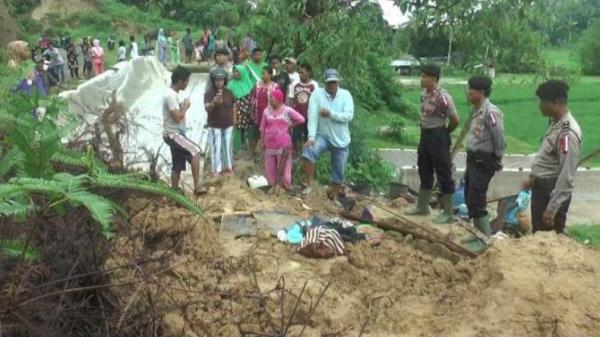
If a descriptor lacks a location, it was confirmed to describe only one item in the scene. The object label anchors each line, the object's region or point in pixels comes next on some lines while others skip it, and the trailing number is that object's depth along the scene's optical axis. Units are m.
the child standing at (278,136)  9.20
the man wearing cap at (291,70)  10.90
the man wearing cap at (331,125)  8.77
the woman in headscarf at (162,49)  31.59
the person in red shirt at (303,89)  10.05
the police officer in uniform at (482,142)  7.09
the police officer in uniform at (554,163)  5.93
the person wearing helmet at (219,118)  9.48
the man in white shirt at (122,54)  28.30
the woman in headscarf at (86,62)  27.18
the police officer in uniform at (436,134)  7.59
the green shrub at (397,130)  18.95
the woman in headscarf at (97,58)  25.27
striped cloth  6.03
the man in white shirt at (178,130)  8.28
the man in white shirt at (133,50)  30.63
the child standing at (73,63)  26.22
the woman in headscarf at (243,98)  11.10
